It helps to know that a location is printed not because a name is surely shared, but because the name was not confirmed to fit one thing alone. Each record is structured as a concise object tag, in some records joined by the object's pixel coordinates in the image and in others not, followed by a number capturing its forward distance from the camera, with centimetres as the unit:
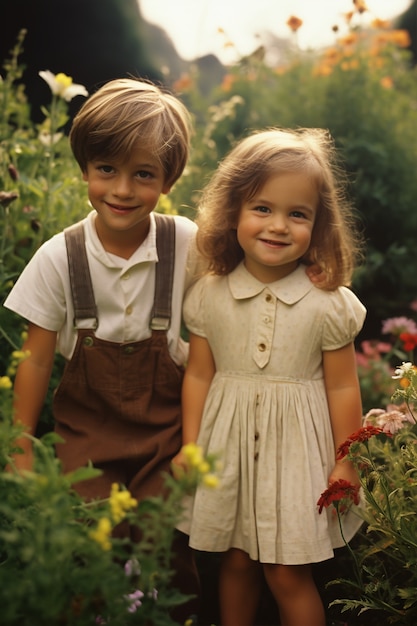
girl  227
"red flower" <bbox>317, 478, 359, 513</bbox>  199
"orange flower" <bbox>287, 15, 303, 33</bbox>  412
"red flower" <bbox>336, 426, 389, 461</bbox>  197
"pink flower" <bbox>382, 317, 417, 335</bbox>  344
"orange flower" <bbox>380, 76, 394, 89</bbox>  456
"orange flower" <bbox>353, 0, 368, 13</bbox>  381
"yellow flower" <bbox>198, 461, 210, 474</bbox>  131
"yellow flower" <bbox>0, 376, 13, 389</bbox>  153
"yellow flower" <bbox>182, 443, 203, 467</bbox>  131
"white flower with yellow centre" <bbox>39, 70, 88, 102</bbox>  281
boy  232
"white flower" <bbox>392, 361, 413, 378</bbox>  208
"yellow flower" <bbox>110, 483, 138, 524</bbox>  141
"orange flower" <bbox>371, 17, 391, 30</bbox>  441
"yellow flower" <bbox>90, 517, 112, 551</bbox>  137
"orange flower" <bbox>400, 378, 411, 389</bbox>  238
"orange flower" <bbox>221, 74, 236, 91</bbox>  475
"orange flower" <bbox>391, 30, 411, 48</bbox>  503
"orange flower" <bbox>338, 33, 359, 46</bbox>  420
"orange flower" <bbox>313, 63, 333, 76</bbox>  453
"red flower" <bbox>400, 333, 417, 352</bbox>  266
